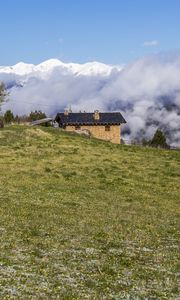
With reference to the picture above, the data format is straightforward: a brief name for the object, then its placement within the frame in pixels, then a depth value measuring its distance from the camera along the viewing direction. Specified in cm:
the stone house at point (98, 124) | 12044
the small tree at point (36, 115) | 13979
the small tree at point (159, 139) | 16679
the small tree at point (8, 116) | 10978
